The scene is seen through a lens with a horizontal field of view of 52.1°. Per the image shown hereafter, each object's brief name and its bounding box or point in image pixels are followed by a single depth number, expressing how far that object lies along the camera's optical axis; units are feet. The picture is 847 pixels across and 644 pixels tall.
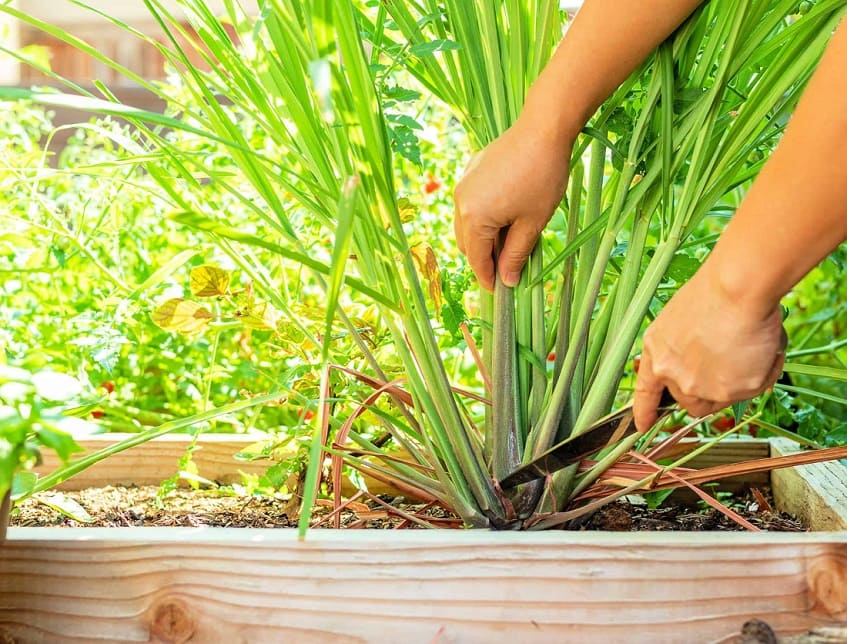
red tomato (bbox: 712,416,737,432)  4.72
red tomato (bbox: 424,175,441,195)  4.99
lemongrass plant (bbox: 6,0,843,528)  2.38
